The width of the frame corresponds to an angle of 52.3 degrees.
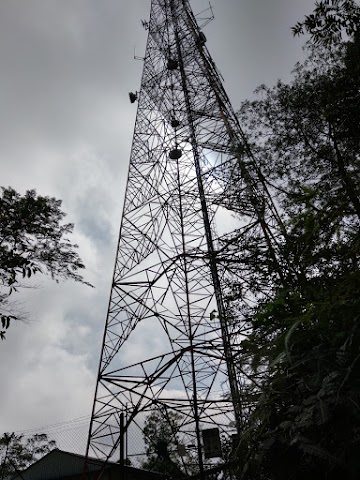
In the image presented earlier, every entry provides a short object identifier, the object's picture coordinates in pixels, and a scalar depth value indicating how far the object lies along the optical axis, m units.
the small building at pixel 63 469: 12.64
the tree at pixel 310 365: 1.51
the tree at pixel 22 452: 17.11
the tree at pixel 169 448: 6.43
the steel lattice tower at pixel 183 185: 6.58
